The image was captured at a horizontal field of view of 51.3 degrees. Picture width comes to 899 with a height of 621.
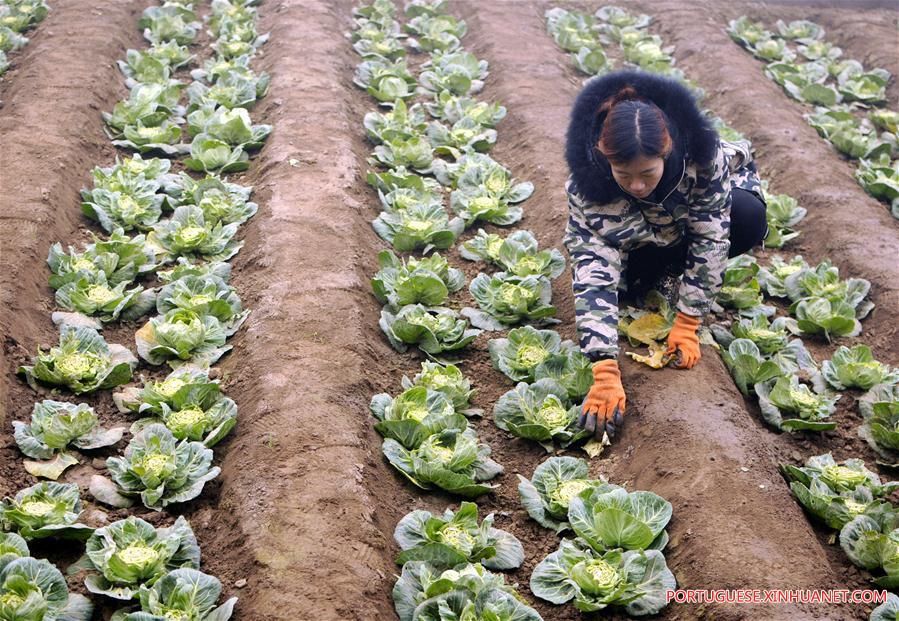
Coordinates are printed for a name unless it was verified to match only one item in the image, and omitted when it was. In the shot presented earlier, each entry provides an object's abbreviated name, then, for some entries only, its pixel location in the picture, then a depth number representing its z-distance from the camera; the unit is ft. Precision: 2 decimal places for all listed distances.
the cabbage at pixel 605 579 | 11.74
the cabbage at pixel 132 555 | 11.32
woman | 13.48
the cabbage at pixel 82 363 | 14.82
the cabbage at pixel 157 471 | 12.96
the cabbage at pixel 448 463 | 13.41
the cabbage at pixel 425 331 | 16.40
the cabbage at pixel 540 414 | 14.52
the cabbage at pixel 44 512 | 11.72
